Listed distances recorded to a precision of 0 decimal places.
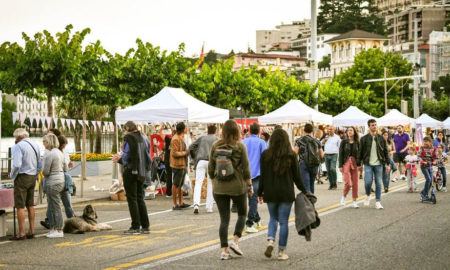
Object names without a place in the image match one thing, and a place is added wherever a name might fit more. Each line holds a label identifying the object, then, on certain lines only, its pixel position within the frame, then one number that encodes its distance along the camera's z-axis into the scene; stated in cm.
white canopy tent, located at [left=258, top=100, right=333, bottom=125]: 3016
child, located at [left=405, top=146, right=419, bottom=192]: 2176
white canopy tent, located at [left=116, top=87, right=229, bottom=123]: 2070
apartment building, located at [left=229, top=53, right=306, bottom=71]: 18544
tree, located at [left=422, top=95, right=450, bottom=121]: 11406
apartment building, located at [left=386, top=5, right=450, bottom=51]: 18148
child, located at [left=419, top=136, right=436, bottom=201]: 1888
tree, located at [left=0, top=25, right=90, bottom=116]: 2230
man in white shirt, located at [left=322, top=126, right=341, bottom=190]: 2369
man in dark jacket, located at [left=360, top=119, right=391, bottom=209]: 1659
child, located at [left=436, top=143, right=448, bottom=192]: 2010
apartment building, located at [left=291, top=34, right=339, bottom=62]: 18529
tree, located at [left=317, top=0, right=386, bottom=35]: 17375
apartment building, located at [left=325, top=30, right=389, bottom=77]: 15138
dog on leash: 1320
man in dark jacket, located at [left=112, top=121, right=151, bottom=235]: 1270
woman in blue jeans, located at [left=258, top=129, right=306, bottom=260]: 971
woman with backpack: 988
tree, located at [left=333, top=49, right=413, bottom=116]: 10138
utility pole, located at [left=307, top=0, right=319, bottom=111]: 3580
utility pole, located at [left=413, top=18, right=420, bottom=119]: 5933
